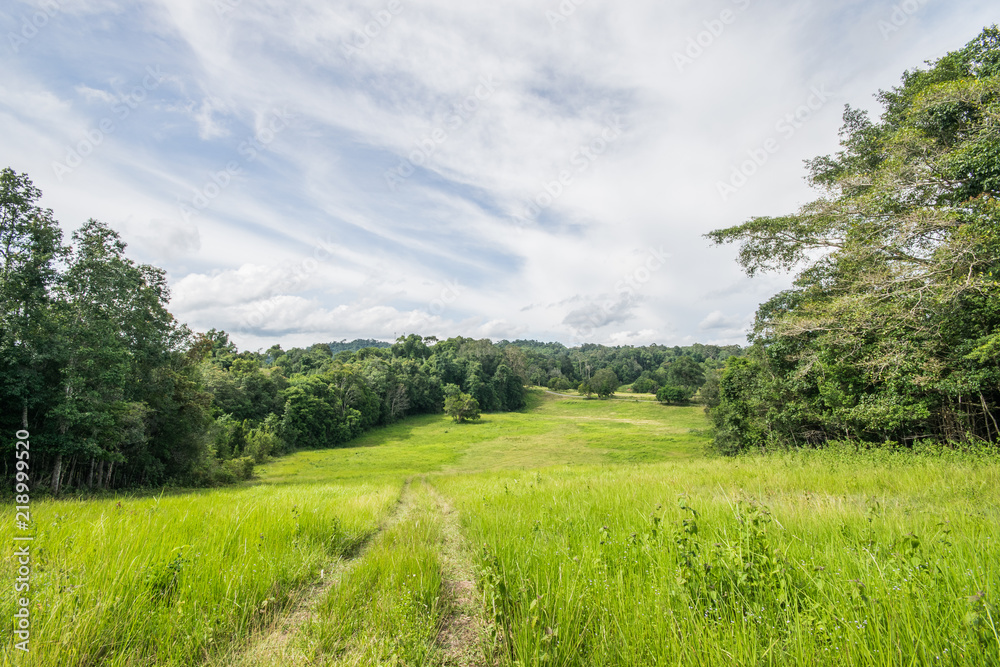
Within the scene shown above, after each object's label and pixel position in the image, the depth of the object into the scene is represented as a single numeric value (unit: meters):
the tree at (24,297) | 18.08
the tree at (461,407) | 84.00
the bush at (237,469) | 33.81
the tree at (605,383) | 113.03
